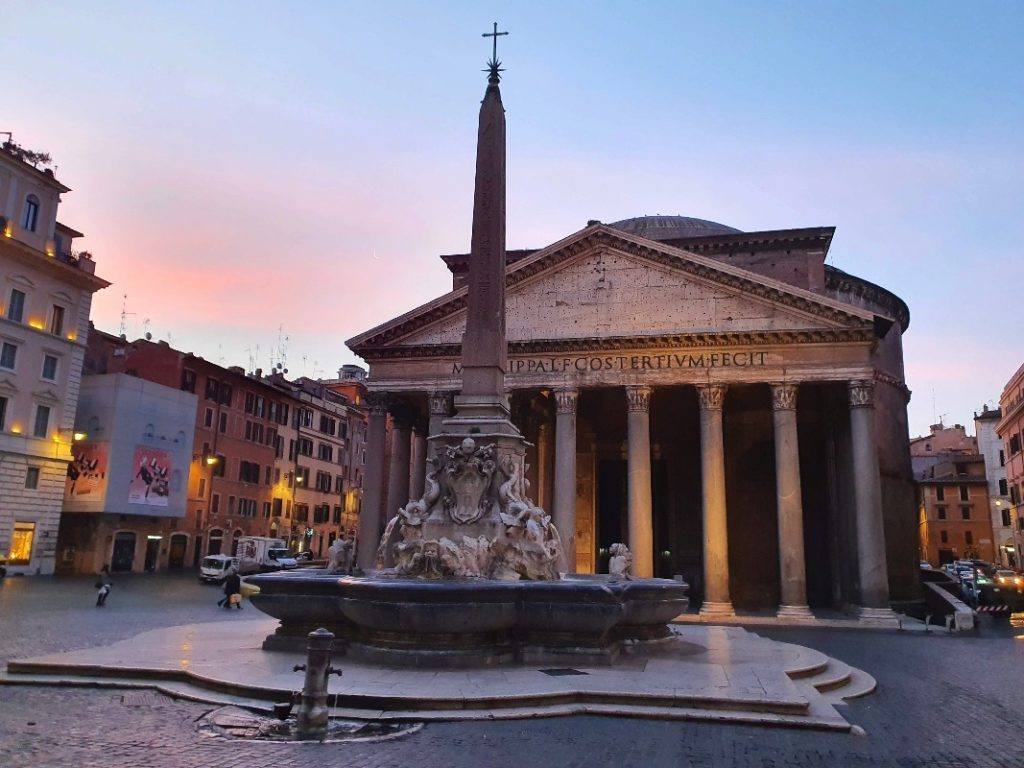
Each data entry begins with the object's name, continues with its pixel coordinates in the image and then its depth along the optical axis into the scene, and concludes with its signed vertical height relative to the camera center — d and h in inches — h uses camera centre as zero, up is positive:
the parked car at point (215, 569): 1258.6 -60.3
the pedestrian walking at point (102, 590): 778.2 -59.7
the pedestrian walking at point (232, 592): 798.5 -60.5
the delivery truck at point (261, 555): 1378.0 -43.4
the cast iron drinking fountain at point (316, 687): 249.0 -47.7
